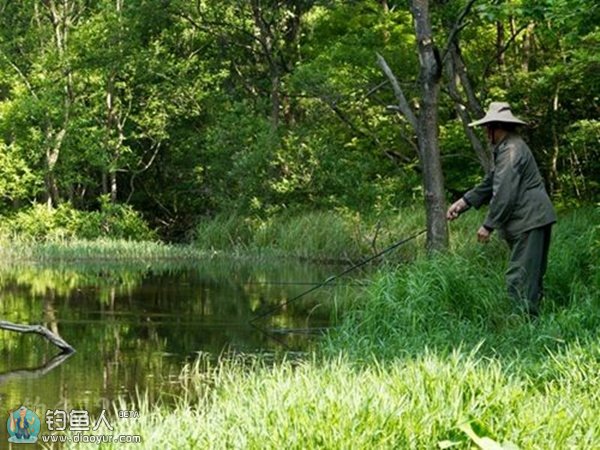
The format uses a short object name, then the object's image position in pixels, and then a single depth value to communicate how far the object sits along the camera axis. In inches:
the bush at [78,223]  1082.7
